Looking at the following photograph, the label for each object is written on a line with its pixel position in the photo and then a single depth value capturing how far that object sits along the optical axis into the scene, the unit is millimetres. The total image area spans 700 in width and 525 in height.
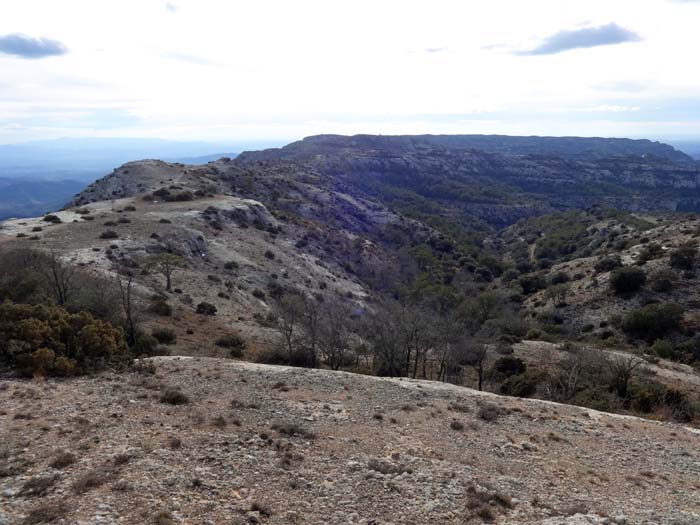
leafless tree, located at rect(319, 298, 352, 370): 23348
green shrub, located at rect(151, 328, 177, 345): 22781
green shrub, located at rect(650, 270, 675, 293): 41219
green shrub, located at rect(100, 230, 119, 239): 38094
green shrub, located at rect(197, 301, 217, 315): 29812
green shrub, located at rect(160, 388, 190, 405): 14000
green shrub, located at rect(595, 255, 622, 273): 48031
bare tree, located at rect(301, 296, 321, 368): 23328
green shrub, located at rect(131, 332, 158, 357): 19656
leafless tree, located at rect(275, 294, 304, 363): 23339
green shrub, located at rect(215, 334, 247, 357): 23552
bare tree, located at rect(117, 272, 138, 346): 20375
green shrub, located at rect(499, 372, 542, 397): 23312
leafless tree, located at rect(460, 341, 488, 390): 24244
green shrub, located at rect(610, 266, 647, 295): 42406
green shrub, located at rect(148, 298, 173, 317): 26688
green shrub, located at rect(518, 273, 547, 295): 55094
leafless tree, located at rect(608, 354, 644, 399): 22422
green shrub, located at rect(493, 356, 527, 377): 26500
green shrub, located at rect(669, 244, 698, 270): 42906
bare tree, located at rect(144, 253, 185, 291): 32406
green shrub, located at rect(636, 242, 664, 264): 46519
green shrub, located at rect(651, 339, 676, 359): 32594
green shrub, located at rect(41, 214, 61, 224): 44188
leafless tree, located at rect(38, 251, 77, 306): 21859
